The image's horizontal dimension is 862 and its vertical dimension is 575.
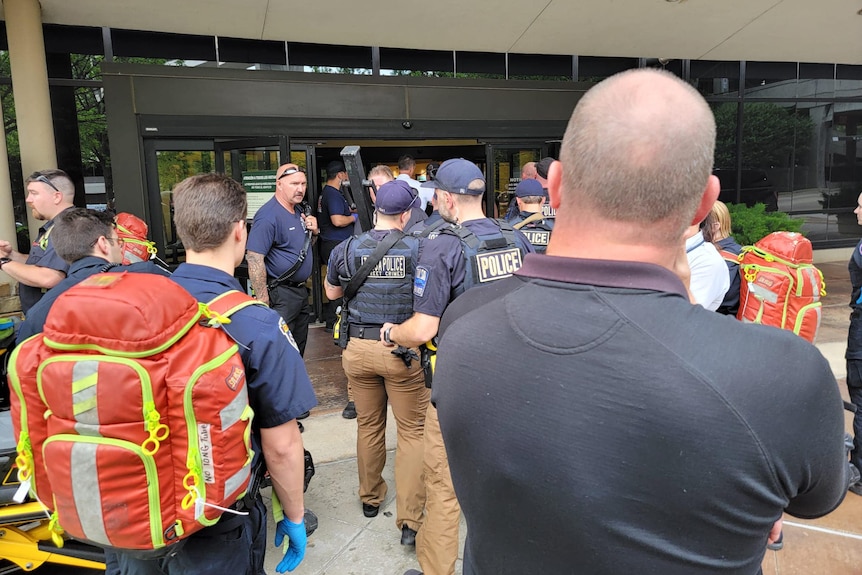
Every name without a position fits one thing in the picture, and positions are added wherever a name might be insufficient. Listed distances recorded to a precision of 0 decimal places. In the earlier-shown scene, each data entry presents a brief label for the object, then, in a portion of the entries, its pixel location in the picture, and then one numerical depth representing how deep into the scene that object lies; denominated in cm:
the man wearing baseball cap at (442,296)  286
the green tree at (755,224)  934
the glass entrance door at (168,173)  704
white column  588
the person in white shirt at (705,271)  284
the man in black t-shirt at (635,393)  86
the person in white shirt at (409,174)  597
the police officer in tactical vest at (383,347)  332
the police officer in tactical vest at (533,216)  499
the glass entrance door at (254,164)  723
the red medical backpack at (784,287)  327
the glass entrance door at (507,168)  872
